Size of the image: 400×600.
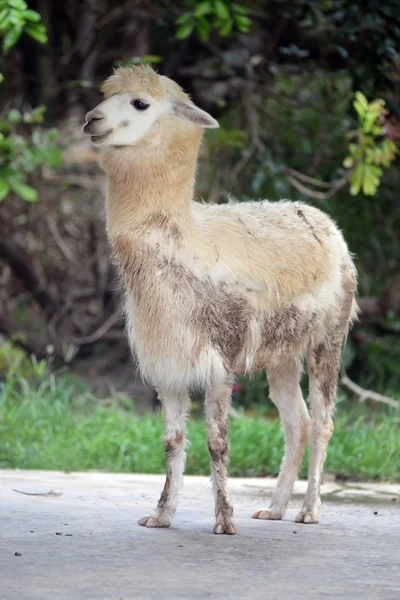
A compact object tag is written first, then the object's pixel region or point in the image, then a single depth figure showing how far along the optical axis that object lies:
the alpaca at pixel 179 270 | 8.99
